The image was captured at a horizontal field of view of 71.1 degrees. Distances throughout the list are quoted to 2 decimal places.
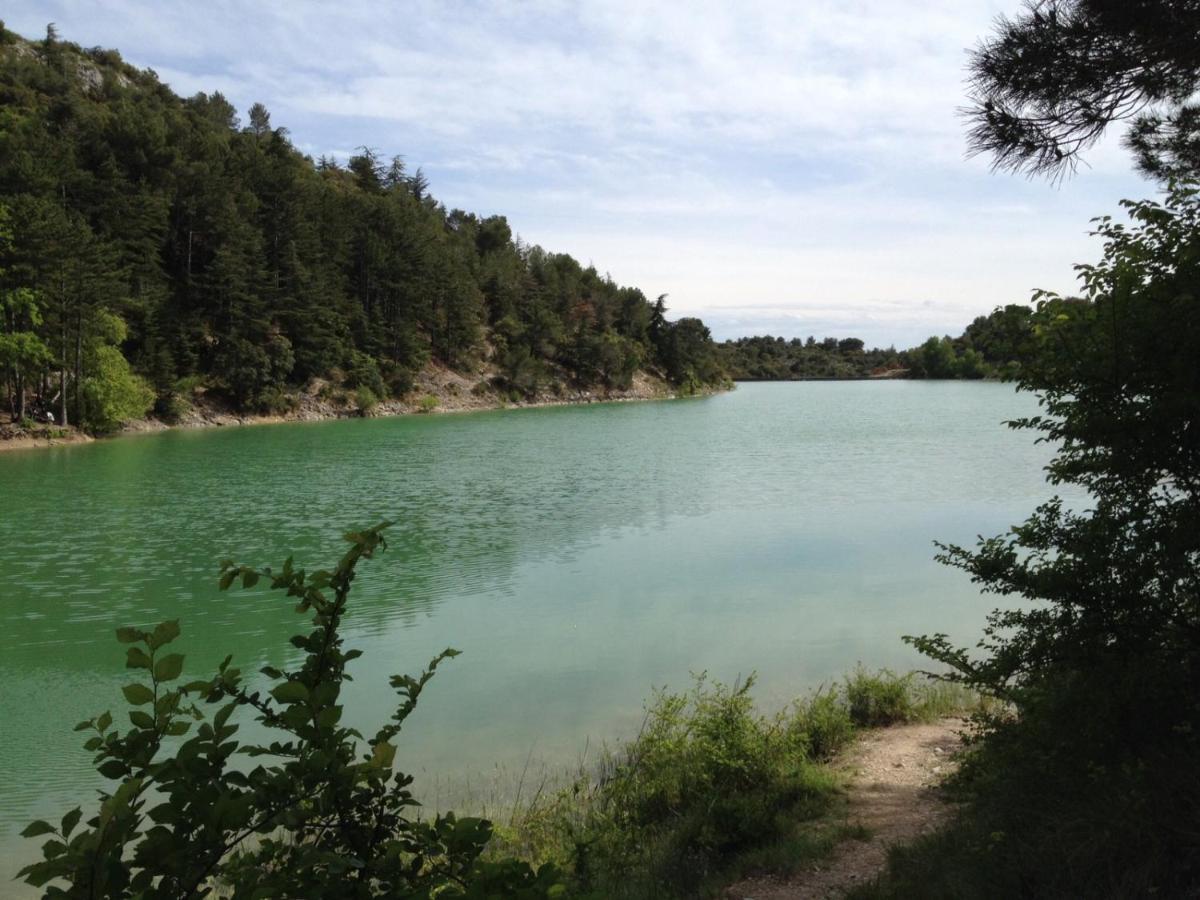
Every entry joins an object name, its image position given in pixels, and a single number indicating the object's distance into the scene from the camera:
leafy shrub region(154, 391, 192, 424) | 52.62
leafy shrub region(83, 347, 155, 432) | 43.34
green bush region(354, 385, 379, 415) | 67.50
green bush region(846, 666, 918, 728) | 8.73
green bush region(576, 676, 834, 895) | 5.59
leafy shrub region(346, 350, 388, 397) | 70.38
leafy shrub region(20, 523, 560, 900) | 1.89
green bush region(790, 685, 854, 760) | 7.79
